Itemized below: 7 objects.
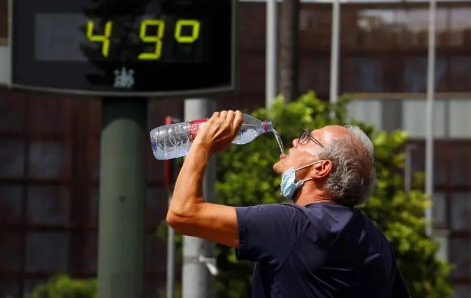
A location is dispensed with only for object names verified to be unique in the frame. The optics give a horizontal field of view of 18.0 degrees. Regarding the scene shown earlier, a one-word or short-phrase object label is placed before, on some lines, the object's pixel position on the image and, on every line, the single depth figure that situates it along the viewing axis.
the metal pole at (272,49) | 21.94
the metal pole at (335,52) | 33.22
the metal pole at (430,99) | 45.38
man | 4.22
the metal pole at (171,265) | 15.12
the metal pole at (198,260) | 11.35
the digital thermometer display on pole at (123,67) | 9.08
